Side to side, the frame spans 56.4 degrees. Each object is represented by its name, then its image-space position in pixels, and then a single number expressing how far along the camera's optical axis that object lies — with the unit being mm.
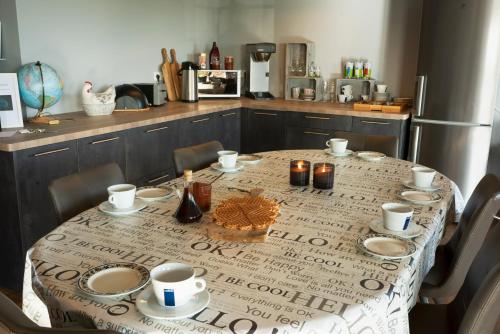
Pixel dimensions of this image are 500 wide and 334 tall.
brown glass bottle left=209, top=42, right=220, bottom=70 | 4516
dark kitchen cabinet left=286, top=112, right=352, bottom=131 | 3820
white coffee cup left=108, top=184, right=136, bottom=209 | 1565
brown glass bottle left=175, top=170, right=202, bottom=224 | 1498
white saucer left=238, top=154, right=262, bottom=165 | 2271
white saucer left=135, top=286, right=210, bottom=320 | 973
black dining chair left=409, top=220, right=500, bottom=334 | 1059
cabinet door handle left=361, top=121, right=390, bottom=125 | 3641
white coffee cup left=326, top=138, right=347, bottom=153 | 2447
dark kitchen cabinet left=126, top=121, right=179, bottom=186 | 3078
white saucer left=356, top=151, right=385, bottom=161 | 2361
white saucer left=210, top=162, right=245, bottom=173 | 2121
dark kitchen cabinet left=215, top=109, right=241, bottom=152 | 3988
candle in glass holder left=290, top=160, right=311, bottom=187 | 1899
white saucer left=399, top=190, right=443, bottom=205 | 1714
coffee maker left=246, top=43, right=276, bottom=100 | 4410
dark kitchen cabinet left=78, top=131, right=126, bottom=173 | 2686
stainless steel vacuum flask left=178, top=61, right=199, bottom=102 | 4023
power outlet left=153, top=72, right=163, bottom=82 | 4090
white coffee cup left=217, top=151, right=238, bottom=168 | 2119
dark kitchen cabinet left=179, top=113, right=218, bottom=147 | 3561
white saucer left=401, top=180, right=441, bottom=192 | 1843
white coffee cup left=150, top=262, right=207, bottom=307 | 977
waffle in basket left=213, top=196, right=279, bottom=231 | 1441
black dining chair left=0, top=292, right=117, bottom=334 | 770
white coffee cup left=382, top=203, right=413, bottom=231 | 1399
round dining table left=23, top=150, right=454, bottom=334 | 995
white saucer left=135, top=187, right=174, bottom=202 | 1726
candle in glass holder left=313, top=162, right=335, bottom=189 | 1852
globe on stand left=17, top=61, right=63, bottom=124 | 2758
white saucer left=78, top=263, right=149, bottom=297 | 1066
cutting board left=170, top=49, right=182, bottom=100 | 4188
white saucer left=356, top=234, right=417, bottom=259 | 1273
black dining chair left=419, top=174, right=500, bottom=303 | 1594
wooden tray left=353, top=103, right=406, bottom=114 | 3699
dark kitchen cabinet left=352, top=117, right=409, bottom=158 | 3619
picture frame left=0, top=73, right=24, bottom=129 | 2623
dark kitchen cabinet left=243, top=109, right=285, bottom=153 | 4125
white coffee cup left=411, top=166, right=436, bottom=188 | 1861
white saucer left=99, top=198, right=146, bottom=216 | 1561
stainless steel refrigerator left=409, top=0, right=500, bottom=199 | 3219
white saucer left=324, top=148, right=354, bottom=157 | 2449
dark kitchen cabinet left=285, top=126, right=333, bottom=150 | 3922
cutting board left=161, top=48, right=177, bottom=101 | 4125
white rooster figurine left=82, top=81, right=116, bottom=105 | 3176
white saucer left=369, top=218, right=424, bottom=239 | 1405
